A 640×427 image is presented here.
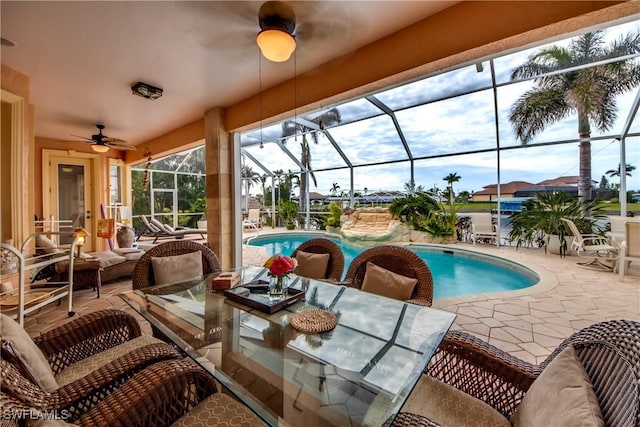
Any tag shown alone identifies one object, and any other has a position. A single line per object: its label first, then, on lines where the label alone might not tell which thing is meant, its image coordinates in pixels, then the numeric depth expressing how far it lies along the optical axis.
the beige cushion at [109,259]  4.05
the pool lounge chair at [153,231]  8.46
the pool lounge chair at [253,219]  11.32
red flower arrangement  1.72
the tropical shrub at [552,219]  5.93
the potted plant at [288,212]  11.30
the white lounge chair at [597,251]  4.63
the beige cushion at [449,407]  1.07
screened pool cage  5.76
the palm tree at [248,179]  12.35
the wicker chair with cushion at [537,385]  0.72
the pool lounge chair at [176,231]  8.52
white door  6.35
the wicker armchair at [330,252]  2.66
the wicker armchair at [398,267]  2.01
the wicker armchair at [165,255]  2.37
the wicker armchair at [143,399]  0.84
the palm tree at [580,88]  5.15
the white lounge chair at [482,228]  7.45
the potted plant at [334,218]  10.01
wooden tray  1.72
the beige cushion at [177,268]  2.42
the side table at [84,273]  3.57
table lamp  3.10
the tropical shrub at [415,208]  8.30
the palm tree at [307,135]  7.14
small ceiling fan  4.83
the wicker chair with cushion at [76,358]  0.93
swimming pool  4.69
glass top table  1.04
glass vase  1.84
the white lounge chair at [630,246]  3.99
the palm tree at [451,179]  8.22
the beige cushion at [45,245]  3.49
